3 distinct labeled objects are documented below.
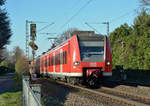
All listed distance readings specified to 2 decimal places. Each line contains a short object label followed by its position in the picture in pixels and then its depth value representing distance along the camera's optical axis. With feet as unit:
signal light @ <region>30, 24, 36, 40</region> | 93.10
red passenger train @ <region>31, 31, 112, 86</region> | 47.72
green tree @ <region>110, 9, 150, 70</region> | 86.43
